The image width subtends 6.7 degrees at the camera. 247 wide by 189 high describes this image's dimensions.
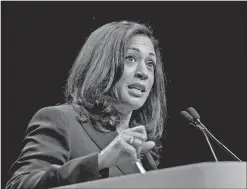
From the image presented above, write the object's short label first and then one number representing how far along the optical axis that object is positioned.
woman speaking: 4.77
